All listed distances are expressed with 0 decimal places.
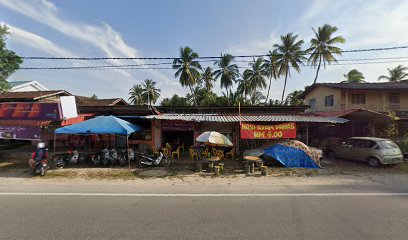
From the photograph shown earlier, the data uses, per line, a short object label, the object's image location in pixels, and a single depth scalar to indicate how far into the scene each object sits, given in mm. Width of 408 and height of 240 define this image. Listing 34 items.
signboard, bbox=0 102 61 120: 12125
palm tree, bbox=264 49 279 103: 29591
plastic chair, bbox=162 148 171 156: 12023
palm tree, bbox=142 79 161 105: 51475
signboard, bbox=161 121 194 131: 13039
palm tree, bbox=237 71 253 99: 34281
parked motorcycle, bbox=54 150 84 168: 10062
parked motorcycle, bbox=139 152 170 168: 10097
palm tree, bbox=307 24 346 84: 26656
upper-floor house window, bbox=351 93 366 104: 19672
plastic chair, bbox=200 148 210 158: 11727
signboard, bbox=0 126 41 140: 11961
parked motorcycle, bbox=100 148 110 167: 10320
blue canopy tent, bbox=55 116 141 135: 9886
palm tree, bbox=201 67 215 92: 37188
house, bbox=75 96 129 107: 17675
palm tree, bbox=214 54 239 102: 33281
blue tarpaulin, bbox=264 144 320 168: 9953
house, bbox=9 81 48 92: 23320
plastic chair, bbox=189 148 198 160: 11741
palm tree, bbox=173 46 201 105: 31172
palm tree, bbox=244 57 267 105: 32666
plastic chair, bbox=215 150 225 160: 11688
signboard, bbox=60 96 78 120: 12008
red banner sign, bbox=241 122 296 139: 11258
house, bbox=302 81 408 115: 18908
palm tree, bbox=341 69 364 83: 32906
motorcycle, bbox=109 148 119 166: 10398
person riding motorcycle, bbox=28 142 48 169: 8844
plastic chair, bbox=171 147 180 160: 12109
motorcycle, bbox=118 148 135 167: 10462
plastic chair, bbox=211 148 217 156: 11788
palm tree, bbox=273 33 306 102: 27750
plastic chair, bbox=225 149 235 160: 12224
